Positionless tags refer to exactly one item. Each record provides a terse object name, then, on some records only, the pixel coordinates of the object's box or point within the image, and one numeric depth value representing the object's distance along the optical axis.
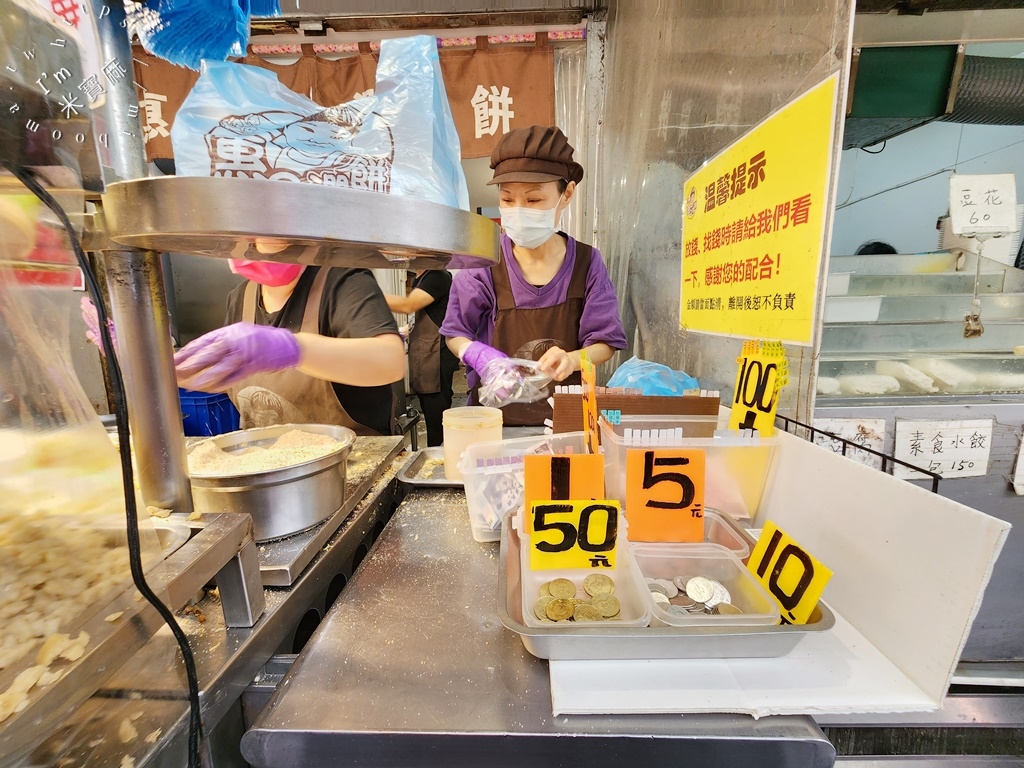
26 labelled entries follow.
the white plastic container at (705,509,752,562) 0.83
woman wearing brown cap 1.99
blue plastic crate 2.89
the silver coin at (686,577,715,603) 0.74
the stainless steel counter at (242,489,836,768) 0.52
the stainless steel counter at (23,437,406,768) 0.48
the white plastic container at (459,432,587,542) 0.95
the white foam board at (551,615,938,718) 0.55
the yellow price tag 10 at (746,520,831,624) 0.64
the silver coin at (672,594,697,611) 0.72
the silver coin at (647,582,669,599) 0.76
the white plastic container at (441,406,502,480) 1.20
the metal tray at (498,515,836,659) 0.60
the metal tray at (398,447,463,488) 1.22
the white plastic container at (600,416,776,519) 0.95
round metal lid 0.43
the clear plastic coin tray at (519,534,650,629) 0.62
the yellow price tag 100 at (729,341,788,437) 0.90
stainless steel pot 0.79
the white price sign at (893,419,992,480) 1.56
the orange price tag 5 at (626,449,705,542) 0.84
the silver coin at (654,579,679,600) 0.76
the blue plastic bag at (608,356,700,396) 1.31
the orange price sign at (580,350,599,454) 0.96
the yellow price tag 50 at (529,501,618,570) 0.75
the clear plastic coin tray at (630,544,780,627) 0.70
